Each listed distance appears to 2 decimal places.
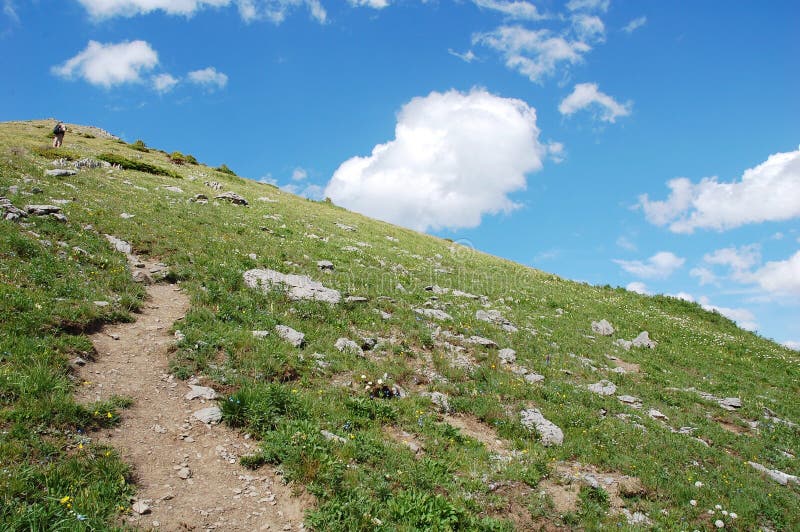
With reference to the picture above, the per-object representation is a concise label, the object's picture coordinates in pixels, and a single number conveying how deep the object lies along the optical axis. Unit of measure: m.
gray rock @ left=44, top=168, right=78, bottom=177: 23.30
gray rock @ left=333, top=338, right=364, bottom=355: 12.45
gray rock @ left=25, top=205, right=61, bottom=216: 15.66
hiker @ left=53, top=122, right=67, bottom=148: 37.47
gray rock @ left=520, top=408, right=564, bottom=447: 10.62
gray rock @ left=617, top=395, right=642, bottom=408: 13.57
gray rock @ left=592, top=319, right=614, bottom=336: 20.44
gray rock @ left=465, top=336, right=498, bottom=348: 15.33
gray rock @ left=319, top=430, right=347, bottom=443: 8.34
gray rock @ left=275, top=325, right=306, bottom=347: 11.90
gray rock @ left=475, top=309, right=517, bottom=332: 17.73
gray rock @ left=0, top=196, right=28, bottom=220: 14.23
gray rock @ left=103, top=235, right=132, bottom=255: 15.57
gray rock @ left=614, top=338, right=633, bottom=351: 19.18
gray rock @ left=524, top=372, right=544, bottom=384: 13.47
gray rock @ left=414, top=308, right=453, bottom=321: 16.90
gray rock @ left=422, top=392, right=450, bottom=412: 11.23
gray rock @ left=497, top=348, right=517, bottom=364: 14.63
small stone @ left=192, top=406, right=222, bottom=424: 8.54
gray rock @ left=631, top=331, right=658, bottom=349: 19.57
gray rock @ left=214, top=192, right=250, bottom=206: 30.54
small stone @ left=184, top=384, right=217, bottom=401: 9.18
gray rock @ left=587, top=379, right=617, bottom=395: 13.88
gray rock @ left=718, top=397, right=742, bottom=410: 14.55
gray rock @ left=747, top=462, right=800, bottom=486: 10.51
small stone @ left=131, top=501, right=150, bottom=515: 6.19
